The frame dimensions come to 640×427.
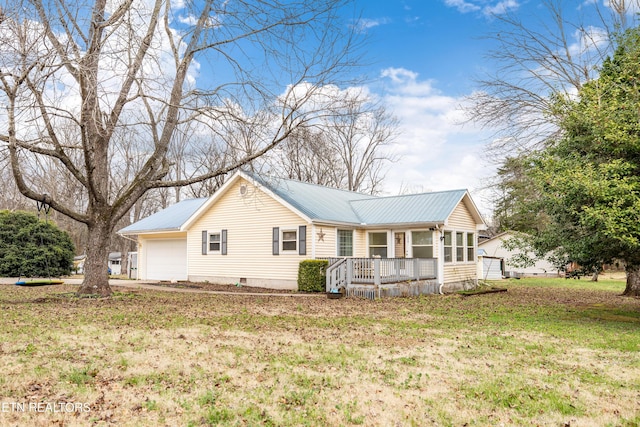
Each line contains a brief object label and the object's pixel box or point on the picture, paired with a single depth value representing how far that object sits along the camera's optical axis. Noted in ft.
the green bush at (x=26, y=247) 72.02
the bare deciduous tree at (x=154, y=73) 31.50
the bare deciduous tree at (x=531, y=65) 52.95
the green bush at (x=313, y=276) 53.83
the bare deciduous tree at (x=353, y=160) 113.70
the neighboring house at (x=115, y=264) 137.69
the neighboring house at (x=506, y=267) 107.14
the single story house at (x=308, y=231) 57.26
